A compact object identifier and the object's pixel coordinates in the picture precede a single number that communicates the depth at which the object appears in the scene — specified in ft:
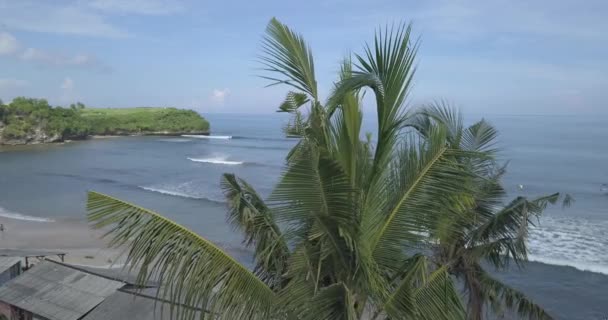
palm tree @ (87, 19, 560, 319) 13.50
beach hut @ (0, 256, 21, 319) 58.13
